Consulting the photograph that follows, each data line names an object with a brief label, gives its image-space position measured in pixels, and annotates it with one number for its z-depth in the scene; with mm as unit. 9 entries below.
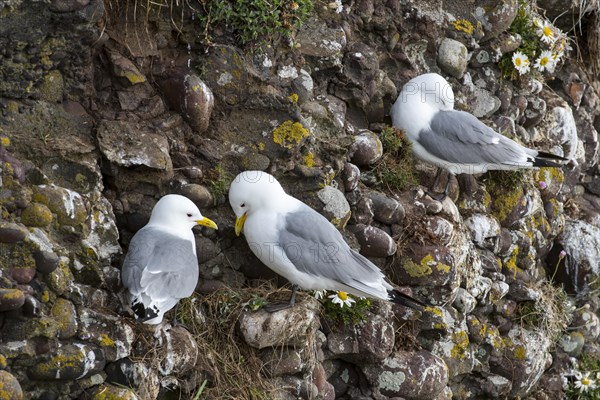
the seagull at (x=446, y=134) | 11508
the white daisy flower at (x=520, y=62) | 13320
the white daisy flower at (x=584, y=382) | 13414
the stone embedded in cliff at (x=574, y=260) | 13906
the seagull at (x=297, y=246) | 9281
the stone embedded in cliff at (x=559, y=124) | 14242
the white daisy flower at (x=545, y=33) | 13703
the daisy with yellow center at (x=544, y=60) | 13664
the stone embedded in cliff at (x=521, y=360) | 12312
